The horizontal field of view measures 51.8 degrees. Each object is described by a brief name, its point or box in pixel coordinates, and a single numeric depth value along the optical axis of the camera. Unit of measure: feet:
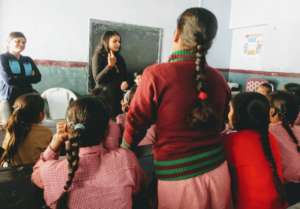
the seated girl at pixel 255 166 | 4.47
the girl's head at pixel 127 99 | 7.11
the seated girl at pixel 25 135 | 5.24
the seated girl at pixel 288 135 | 5.26
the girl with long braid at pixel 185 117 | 3.78
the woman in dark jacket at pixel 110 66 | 9.93
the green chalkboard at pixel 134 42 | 14.93
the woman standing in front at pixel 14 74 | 10.00
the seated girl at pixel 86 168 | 3.63
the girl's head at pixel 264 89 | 10.66
